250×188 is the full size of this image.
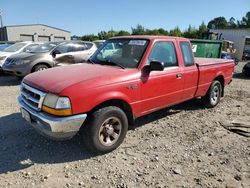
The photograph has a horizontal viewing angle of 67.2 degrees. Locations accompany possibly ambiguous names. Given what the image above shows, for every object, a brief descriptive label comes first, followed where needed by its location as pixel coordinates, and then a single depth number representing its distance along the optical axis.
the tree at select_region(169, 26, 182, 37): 30.63
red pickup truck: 2.67
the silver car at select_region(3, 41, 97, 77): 6.90
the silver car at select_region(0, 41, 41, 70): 8.22
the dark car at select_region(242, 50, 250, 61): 19.14
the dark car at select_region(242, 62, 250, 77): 9.64
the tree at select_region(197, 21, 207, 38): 30.40
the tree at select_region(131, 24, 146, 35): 33.13
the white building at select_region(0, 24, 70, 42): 35.35
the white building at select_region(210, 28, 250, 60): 19.05
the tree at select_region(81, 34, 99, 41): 37.87
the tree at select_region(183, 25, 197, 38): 29.97
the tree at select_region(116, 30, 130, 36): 33.84
